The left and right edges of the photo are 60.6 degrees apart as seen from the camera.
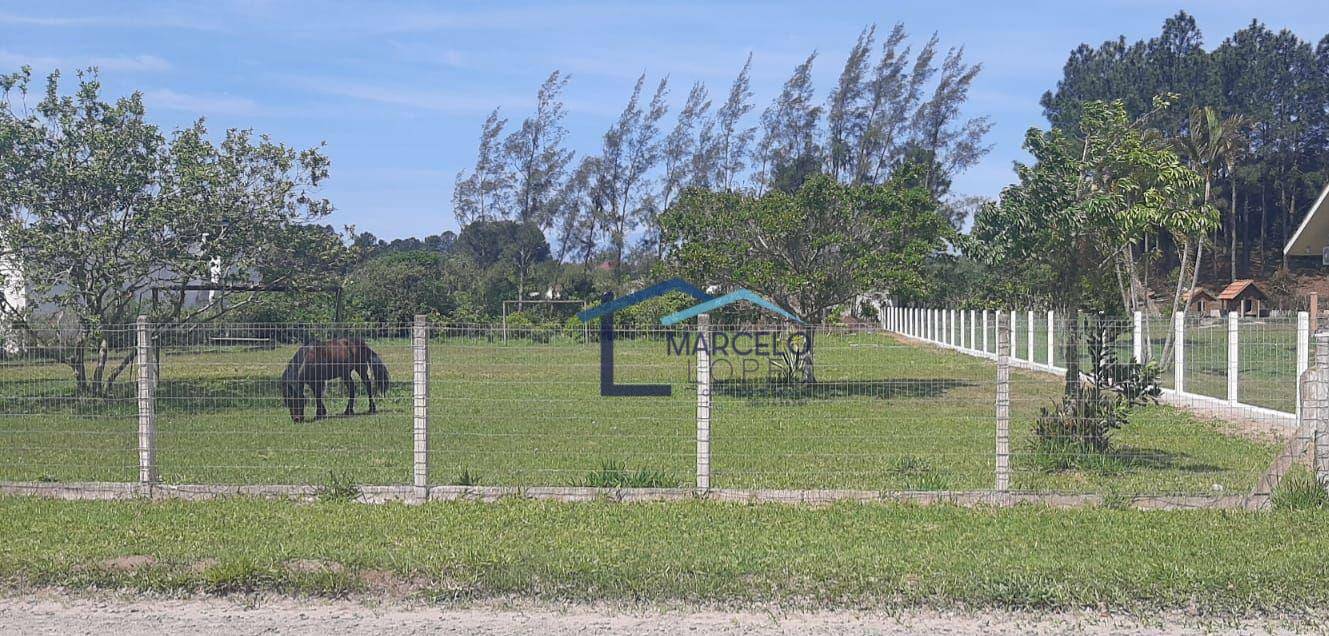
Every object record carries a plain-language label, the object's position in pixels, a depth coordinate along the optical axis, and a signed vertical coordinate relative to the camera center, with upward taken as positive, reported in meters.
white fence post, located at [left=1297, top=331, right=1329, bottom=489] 9.39 -0.74
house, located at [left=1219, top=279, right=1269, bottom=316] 59.72 +1.06
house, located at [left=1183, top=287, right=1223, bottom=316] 63.94 +0.96
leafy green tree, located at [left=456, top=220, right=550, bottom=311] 65.25 +4.40
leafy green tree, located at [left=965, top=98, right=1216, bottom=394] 13.93 +1.41
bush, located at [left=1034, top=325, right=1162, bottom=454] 11.49 -0.88
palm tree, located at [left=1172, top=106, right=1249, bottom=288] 35.78 +5.77
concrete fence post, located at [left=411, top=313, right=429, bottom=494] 10.09 -0.73
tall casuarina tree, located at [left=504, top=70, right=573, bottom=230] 66.88 +8.77
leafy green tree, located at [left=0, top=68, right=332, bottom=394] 19.33 +1.97
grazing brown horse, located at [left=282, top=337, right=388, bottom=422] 11.86 -0.61
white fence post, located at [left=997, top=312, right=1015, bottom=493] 9.73 -0.79
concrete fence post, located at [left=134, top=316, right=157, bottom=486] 10.43 -0.86
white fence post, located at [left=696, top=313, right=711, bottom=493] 9.90 -0.87
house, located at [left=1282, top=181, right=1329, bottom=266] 20.42 +1.61
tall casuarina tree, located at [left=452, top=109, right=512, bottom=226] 67.00 +7.63
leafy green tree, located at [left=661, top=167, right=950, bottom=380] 23.52 +1.64
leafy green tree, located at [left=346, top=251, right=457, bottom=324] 45.09 +1.18
